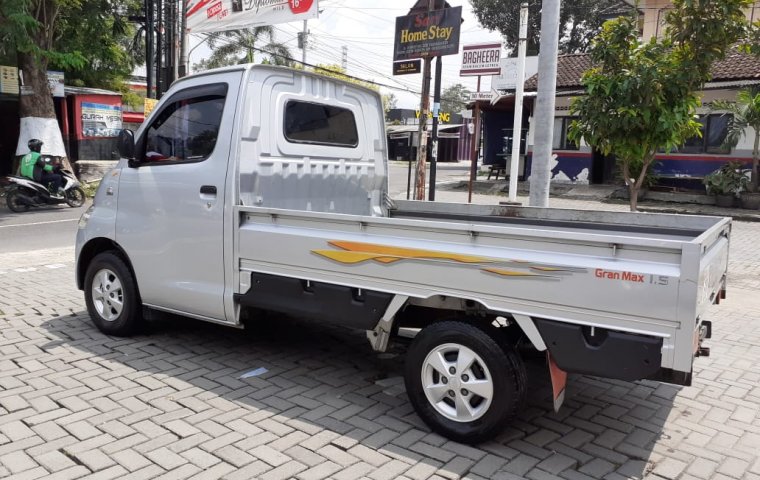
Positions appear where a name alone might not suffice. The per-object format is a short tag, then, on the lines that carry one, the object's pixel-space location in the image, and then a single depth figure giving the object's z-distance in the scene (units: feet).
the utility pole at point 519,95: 36.27
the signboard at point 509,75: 74.74
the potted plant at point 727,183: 56.08
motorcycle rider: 46.91
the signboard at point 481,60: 37.91
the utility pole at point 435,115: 44.88
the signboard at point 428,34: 42.22
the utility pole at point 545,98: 25.70
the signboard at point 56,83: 59.34
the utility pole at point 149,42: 52.45
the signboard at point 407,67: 46.03
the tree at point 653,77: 24.58
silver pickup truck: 10.11
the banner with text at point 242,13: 47.50
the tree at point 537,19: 119.85
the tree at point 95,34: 54.95
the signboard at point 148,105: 46.91
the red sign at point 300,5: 46.73
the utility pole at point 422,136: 45.37
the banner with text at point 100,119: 64.85
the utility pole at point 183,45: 51.83
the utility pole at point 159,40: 51.55
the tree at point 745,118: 53.06
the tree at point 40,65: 48.30
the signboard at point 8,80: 56.80
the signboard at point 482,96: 42.27
